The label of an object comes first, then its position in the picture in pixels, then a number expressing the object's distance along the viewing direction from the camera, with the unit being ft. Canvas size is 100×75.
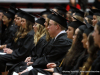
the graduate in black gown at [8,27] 41.47
